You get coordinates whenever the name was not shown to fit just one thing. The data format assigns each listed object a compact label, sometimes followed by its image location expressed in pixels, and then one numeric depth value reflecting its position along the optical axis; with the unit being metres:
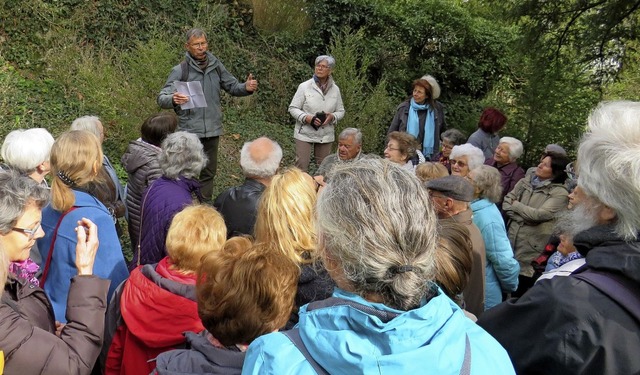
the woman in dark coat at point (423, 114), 8.30
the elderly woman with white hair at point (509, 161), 6.43
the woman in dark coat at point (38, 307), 2.13
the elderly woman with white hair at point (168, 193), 4.05
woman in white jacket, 8.26
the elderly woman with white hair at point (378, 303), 1.41
